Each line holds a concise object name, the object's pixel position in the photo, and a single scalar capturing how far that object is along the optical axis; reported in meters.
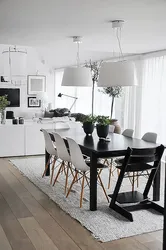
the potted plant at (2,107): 7.11
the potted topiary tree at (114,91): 8.80
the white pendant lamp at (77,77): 5.42
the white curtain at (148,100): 7.30
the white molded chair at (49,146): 5.30
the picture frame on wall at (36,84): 12.84
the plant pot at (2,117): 7.28
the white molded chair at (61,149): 4.78
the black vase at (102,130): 4.86
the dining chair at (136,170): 3.98
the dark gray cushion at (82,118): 5.32
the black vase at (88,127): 5.22
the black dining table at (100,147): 4.07
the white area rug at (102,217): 3.56
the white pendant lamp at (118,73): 4.29
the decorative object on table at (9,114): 11.79
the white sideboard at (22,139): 7.15
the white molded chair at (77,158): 4.28
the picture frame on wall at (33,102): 12.94
